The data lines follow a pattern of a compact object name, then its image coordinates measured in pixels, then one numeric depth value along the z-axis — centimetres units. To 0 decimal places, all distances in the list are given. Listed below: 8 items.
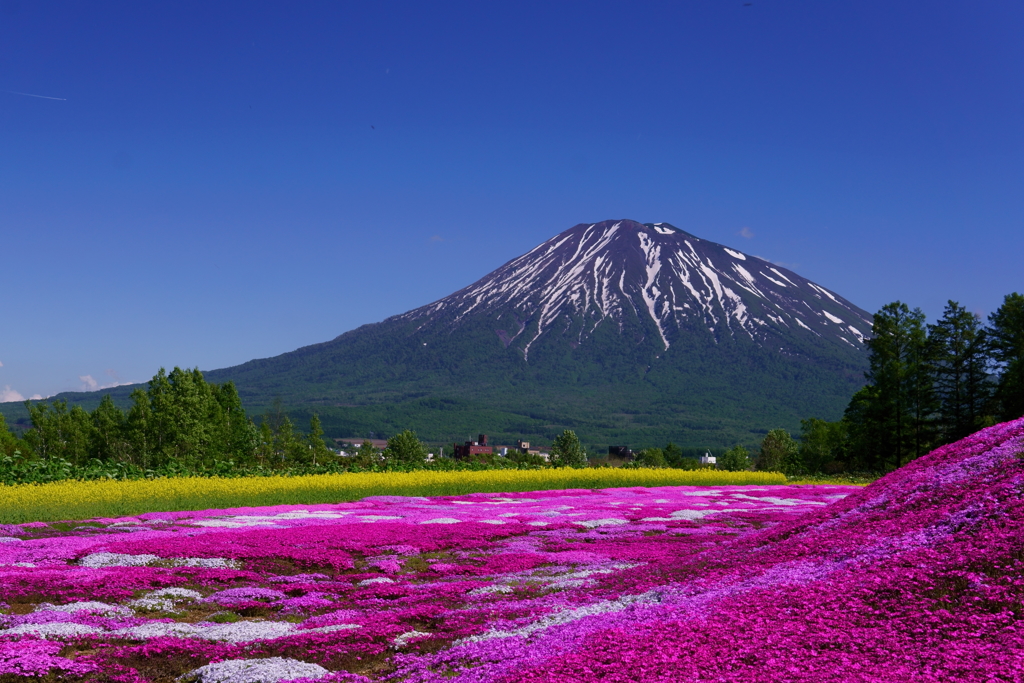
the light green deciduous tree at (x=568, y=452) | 6600
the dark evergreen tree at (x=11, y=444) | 5779
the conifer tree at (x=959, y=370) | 6191
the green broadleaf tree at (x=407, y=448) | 7012
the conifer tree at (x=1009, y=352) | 5719
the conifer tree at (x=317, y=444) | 6619
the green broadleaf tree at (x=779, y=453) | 8194
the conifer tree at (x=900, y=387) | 6181
